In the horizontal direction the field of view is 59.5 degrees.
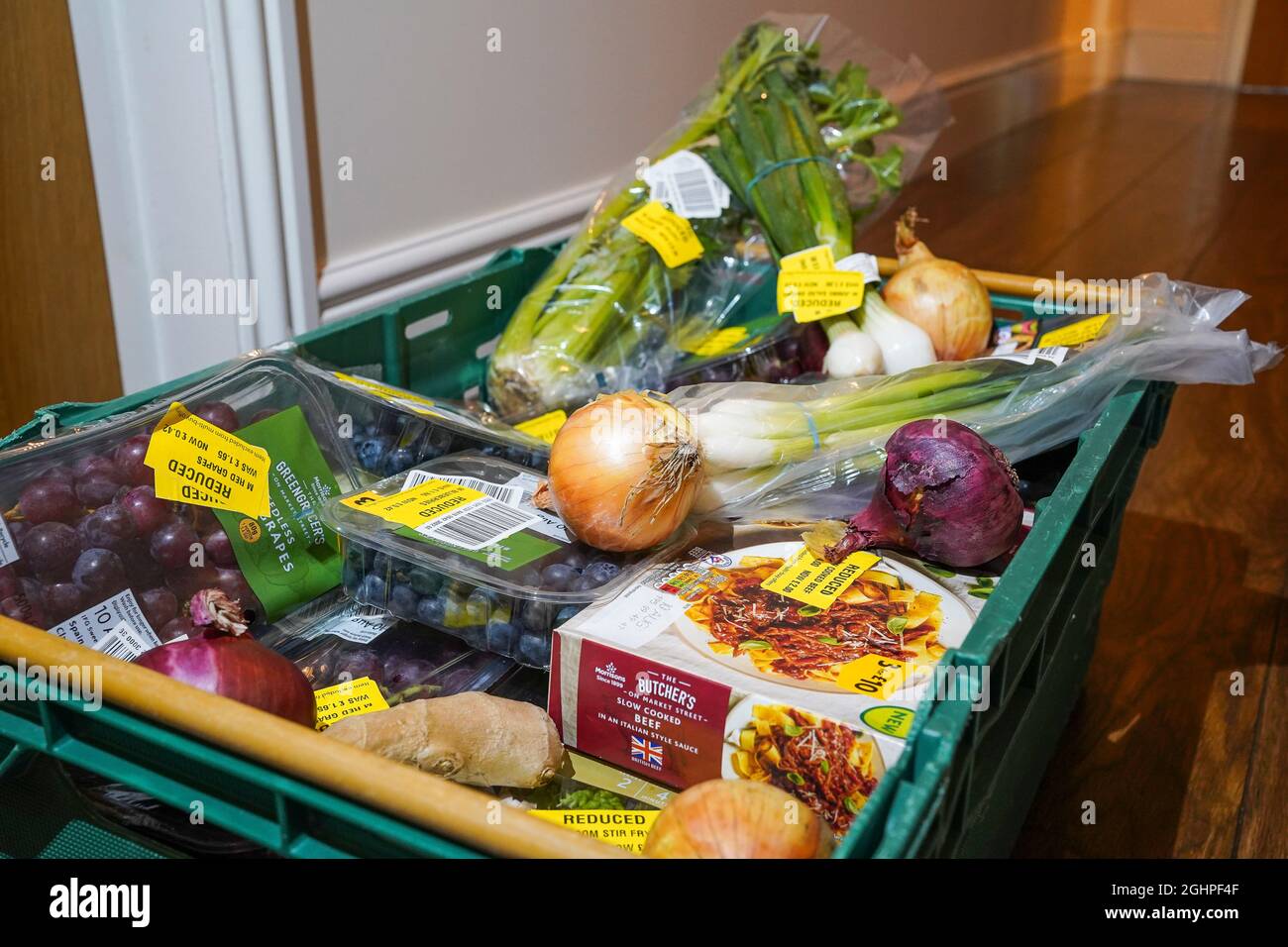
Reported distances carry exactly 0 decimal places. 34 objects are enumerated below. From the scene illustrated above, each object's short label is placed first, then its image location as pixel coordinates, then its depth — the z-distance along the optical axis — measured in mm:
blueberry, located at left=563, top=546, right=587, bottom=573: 737
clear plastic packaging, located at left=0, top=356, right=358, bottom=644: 678
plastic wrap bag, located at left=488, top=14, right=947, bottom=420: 1126
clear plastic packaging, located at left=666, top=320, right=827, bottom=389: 1089
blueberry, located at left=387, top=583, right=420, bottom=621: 753
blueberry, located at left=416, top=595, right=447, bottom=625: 741
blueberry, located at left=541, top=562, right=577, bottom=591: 717
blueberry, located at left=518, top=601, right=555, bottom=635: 713
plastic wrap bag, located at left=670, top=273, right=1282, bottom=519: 827
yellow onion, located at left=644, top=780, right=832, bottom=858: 506
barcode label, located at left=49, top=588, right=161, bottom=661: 678
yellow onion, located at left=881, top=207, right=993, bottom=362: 1094
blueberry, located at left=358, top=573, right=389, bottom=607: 764
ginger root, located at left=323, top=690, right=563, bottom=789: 617
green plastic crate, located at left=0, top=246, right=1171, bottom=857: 464
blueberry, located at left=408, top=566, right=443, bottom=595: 738
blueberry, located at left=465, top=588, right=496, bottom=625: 725
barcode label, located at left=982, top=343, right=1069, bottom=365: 908
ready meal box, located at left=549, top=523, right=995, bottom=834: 594
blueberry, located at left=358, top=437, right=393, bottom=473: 874
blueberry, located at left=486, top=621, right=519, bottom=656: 725
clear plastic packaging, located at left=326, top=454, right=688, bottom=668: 716
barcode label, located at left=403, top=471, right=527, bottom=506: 822
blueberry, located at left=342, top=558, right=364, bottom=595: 776
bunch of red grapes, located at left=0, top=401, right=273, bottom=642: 674
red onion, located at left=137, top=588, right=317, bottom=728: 594
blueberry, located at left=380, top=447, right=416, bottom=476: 880
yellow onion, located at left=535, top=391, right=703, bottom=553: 720
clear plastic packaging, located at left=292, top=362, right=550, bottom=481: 873
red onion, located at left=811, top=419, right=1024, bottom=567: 729
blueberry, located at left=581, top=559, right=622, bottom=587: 726
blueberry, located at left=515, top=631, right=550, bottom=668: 718
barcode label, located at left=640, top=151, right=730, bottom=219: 1188
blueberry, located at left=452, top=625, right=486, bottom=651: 738
